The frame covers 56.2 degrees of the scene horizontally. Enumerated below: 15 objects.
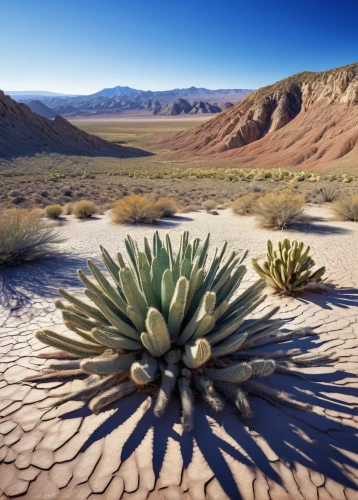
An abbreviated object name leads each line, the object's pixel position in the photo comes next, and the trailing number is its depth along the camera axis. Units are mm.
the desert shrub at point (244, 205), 12570
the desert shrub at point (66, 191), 21392
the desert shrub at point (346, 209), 10766
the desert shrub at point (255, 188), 21625
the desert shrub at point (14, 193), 20100
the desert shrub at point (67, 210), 14445
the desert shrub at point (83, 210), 12867
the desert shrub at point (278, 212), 10039
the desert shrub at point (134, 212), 11250
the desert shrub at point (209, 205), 14445
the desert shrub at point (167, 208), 12745
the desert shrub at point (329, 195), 15781
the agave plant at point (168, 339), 2400
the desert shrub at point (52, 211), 13125
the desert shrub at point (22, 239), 6566
